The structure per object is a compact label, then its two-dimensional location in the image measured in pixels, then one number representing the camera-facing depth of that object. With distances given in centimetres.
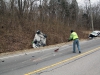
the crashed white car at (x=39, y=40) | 1807
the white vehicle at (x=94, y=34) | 3145
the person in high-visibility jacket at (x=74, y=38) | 1225
